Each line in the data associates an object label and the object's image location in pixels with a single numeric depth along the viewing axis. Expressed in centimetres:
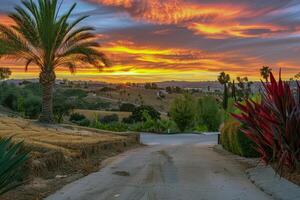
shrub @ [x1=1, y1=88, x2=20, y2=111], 3680
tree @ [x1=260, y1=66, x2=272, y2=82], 5960
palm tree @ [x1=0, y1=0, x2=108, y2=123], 1977
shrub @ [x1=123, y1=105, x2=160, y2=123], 3883
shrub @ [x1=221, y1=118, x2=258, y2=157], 1193
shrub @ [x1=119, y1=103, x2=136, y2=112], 5739
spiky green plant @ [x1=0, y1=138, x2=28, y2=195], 497
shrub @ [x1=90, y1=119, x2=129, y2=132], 2694
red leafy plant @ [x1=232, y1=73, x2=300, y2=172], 846
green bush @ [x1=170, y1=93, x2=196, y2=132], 3693
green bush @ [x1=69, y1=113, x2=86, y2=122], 3658
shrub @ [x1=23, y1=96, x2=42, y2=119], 3261
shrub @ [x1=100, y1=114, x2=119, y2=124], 3917
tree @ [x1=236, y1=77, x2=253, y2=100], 7029
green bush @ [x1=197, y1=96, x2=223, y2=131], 4019
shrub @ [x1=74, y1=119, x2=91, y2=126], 3042
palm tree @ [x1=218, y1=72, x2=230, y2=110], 6996
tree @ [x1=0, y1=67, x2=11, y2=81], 4484
